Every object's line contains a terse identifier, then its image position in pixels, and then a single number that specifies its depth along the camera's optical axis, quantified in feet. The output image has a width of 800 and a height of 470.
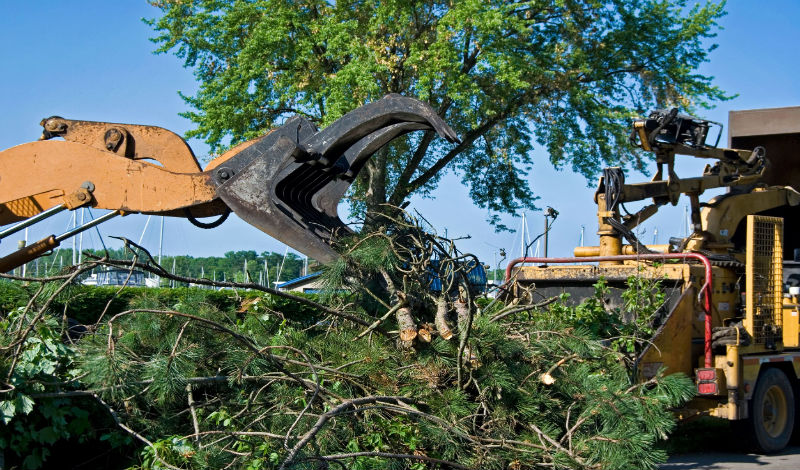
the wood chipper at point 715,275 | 25.41
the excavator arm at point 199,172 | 16.79
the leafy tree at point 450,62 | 60.13
